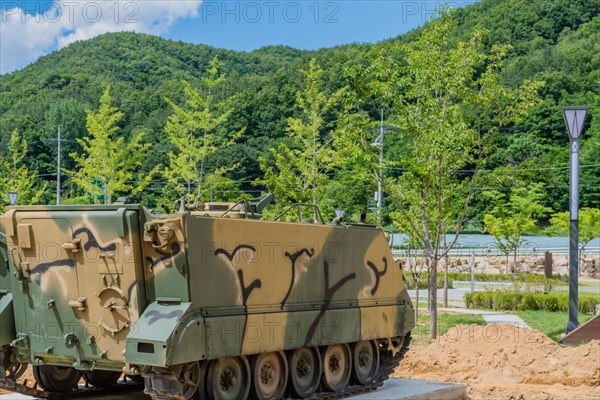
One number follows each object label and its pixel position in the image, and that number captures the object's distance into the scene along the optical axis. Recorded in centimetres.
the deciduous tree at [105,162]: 3394
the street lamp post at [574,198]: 1833
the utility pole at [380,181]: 2006
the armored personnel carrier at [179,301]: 977
